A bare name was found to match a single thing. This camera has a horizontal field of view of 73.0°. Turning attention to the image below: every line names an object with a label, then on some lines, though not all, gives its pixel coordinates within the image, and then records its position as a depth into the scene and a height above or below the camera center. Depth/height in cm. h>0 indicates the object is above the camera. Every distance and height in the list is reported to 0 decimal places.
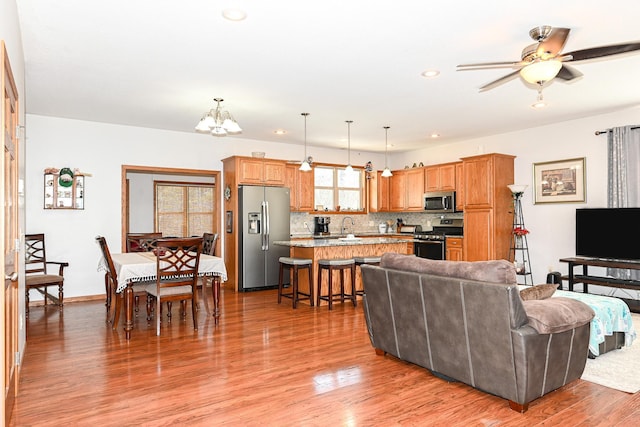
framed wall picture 649 +50
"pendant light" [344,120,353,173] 636 +139
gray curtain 578 +58
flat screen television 568 -27
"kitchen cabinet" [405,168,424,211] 877 +51
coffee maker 866 -23
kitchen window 886 +54
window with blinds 966 +17
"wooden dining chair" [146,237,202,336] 435 -62
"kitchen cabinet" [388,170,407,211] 917 +51
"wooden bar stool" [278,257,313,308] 569 -70
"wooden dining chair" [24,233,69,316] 516 -72
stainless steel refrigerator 716 -32
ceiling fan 296 +111
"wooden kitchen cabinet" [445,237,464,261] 776 -63
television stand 543 -87
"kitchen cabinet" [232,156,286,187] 727 +77
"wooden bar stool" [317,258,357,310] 559 -78
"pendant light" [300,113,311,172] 613 +73
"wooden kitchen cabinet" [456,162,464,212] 784 +49
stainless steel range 806 -45
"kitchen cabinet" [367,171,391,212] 938 +46
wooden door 234 -13
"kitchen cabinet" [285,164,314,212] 810 +52
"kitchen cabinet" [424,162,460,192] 809 +71
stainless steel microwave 799 +24
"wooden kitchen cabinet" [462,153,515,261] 717 +10
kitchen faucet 916 -19
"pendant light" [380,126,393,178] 686 +139
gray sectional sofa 258 -74
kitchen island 590 -51
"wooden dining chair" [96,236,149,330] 445 -77
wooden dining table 433 -60
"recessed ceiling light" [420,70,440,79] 432 +142
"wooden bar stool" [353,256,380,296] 582 -62
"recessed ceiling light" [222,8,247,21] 304 +143
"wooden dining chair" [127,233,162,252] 594 -35
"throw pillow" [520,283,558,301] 313 -58
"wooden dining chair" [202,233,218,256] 556 -38
